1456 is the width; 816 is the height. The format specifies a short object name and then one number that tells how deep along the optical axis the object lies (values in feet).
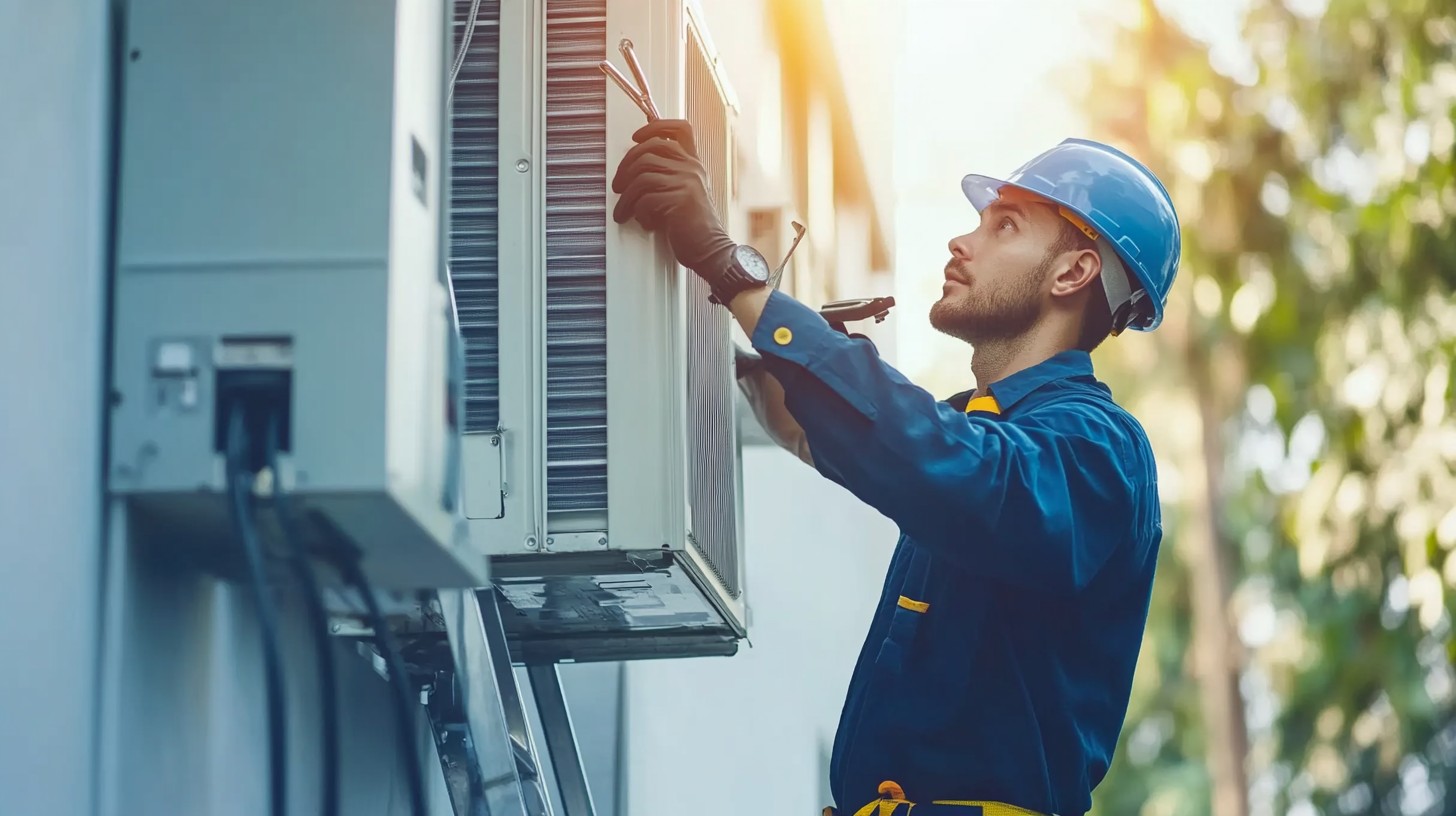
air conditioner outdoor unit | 8.74
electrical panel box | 6.24
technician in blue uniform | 8.48
